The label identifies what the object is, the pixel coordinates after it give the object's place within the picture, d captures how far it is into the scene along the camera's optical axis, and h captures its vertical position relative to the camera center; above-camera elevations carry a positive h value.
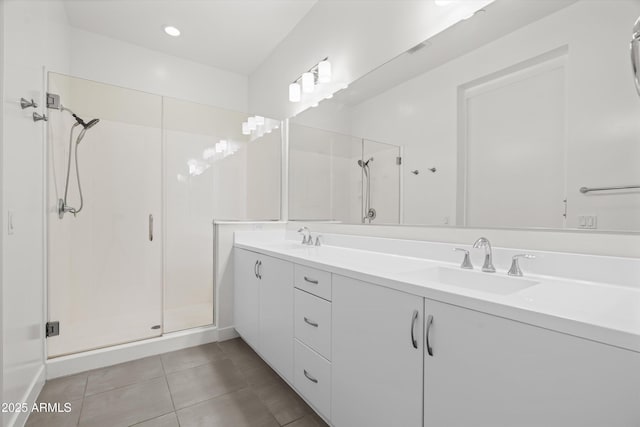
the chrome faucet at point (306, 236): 2.33 -0.20
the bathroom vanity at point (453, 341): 0.59 -0.36
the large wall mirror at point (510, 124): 0.94 +0.37
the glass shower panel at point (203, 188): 2.53 +0.22
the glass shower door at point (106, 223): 2.00 -0.10
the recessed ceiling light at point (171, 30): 2.64 +1.66
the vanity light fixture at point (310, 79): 2.21 +1.08
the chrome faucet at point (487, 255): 1.14 -0.17
